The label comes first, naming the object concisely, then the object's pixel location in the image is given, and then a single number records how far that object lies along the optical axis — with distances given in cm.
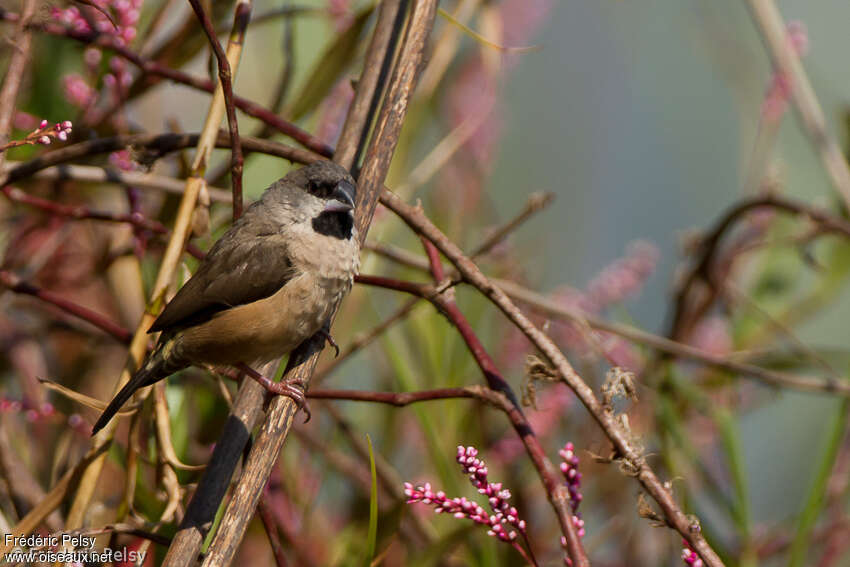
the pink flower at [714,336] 740
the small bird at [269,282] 467
